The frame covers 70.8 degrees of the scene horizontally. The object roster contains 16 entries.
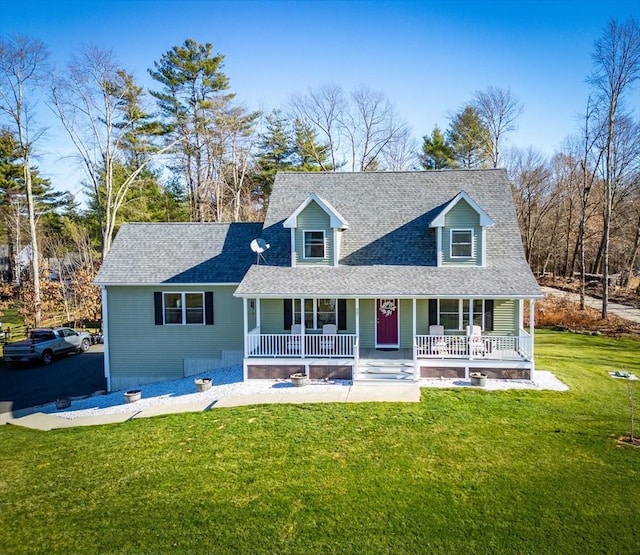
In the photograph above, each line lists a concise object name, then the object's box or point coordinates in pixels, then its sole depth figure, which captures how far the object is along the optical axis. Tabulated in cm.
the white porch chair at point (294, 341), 1571
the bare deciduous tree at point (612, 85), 2623
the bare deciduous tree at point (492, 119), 3919
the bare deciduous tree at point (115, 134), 2871
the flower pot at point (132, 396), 1490
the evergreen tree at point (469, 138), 3975
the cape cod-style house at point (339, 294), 1522
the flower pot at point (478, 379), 1402
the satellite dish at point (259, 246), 1655
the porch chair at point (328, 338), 1557
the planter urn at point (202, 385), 1488
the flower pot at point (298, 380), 1456
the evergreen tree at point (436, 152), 4050
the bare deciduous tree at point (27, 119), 2628
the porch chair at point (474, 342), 1486
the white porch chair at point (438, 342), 1523
